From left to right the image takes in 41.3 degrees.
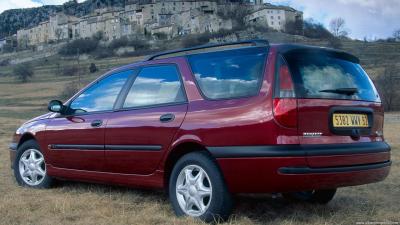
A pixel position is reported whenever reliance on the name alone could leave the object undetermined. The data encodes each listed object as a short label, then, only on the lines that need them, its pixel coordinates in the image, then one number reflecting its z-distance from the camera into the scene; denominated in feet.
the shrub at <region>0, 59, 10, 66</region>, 448.98
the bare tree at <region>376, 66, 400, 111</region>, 165.07
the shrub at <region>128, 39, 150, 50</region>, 414.82
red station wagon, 13.74
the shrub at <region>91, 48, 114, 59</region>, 407.15
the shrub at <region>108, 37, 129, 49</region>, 420.77
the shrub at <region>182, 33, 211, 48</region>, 376.52
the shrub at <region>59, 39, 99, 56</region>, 430.61
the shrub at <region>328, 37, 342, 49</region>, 310.45
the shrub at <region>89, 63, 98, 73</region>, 306.27
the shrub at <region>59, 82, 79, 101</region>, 196.44
